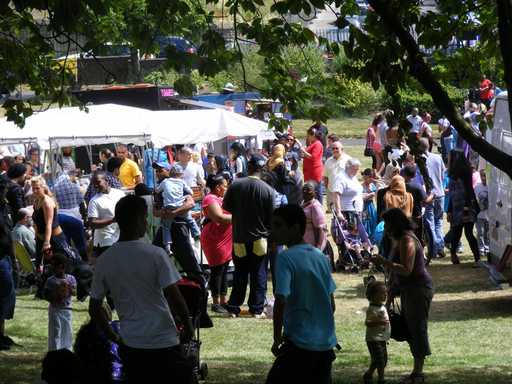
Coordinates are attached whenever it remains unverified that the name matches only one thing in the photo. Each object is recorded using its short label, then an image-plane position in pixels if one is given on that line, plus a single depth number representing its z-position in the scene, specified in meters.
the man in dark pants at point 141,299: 6.75
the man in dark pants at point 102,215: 14.44
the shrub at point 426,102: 36.99
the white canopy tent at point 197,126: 20.75
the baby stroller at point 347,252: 17.73
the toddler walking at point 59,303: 10.26
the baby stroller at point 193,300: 8.90
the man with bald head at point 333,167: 18.06
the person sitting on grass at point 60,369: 6.86
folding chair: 15.16
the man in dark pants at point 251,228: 13.62
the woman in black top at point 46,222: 14.77
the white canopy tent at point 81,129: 19.89
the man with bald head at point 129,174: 19.88
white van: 14.17
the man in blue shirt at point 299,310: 7.05
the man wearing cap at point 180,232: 14.70
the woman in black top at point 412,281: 9.87
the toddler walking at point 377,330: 9.75
